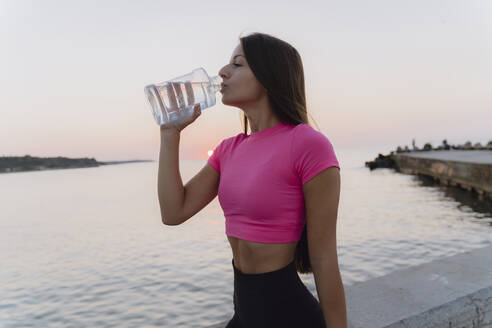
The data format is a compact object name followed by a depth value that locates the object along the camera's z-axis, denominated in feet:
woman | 4.41
